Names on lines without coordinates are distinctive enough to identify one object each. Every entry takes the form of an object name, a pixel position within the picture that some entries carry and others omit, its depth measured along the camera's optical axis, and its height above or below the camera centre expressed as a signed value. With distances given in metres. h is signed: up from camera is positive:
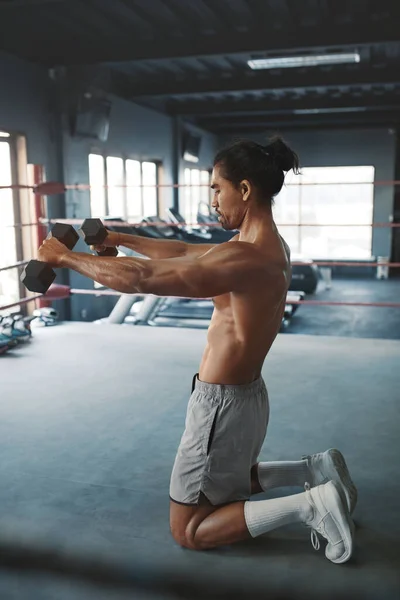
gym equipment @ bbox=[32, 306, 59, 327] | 3.99 -0.74
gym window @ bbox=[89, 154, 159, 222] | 5.86 +0.16
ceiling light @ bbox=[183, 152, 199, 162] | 8.16 +0.63
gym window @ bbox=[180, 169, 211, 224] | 8.59 +0.15
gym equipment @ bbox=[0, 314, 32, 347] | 3.39 -0.70
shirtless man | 1.40 -0.47
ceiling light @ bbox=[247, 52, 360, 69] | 4.89 +1.17
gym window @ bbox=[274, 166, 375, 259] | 10.18 -0.19
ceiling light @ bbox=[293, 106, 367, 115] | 7.51 +1.19
